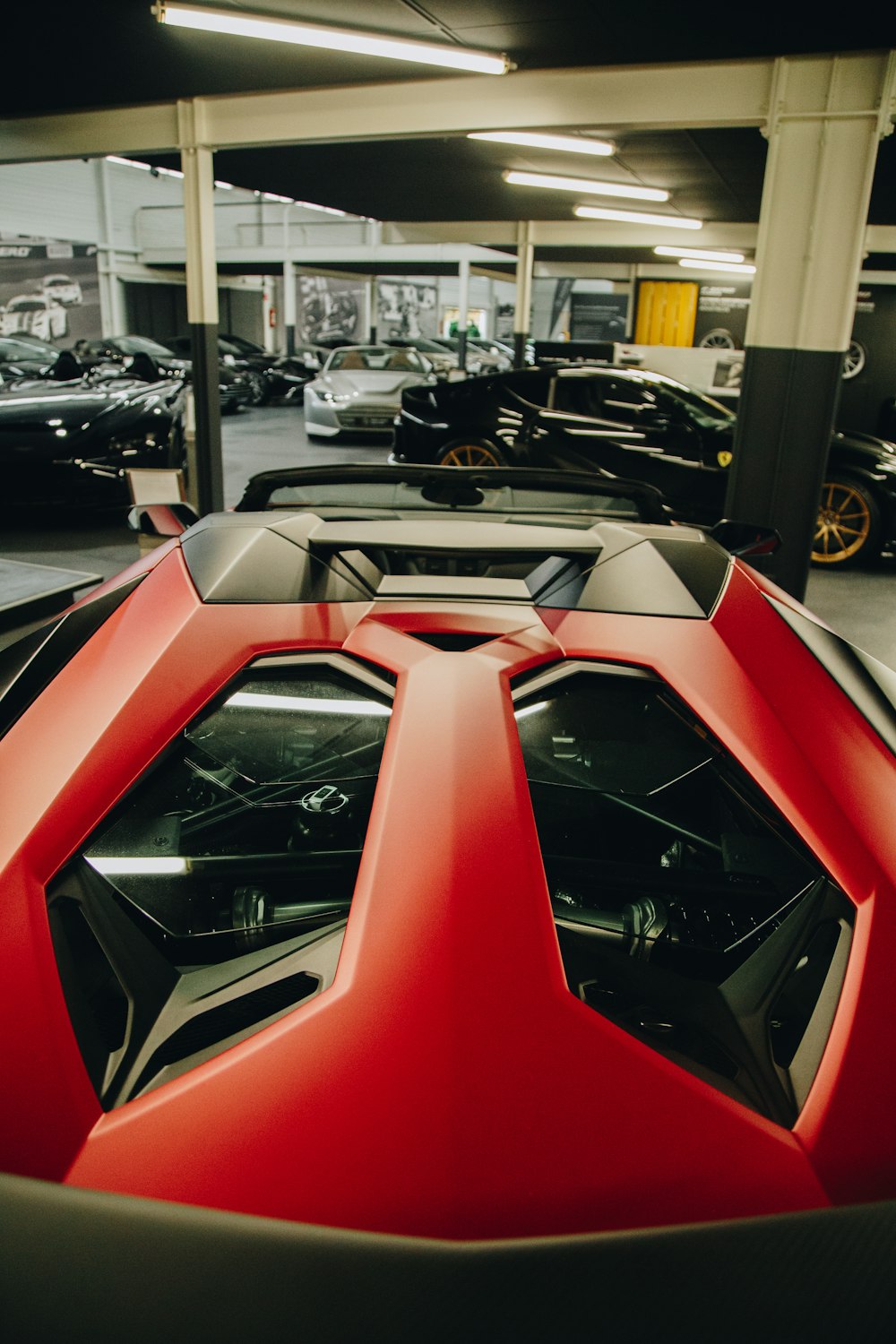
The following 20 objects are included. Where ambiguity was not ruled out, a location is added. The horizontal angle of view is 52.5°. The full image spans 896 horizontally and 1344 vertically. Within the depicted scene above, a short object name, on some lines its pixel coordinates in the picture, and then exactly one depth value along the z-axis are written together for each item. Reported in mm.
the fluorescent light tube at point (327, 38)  4570
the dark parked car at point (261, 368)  16984
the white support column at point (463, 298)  17156
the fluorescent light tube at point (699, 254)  14427
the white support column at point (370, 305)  23088
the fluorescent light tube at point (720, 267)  16288
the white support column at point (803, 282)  4680
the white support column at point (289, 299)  21406
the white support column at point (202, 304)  6738
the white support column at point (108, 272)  22984
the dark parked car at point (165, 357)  14719
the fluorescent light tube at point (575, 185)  9094
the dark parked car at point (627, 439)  6438
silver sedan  11195
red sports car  828
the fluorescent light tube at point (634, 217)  11359
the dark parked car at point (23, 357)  8859
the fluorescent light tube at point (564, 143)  6731
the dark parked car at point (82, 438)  6184
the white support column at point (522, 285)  13695
